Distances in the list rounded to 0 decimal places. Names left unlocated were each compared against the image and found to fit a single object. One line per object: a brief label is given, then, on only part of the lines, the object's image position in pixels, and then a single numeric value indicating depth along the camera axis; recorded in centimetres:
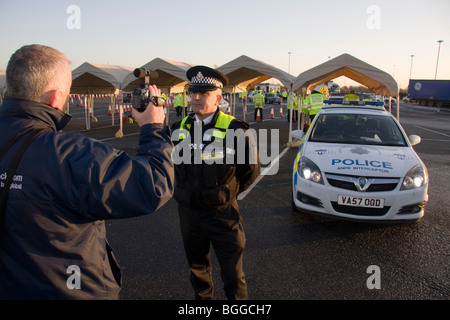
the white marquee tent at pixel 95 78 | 1230
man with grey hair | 112
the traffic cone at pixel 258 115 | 1900
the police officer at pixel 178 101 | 2055
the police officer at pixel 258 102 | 1838
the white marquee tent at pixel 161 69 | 1147
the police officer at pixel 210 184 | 234
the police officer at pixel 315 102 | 1093
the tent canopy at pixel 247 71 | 1072
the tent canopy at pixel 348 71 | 877
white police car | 386
